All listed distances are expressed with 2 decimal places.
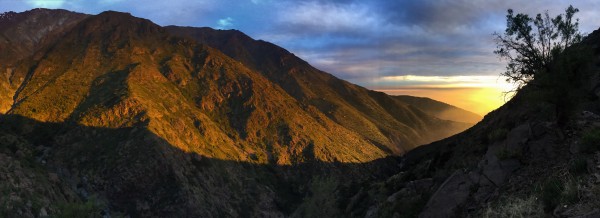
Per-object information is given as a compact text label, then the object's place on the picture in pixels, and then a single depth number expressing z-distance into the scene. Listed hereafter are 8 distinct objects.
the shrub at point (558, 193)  12.21
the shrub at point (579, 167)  14.08
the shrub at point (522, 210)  13.21
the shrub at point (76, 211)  54.43
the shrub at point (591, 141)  15.41
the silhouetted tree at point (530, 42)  30.91
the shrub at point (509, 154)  20.73
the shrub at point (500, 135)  25.37
